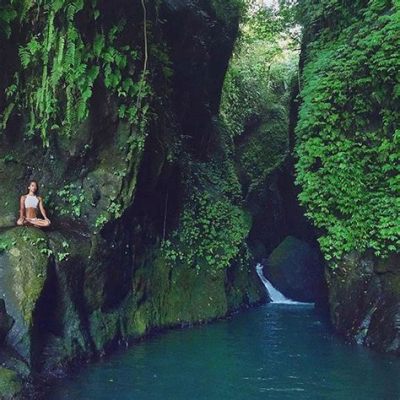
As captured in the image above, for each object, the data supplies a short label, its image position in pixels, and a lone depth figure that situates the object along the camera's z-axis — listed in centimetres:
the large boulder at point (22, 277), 862
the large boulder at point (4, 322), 845
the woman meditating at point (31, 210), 988
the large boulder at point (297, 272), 1845
